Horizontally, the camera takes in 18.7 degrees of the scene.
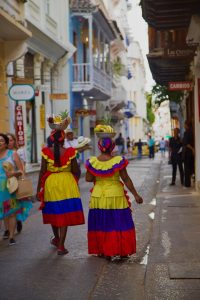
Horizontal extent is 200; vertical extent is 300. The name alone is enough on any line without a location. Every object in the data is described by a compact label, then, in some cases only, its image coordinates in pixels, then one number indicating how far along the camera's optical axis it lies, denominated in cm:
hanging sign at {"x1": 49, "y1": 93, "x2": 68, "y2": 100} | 2299
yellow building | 1654
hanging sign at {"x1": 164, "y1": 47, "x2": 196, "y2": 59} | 1351
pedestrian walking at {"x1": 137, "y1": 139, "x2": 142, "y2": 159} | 4647
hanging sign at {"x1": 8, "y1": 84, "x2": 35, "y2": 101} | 1697
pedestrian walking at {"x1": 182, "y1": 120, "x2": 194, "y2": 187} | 1566
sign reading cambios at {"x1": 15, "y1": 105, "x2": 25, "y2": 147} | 1839
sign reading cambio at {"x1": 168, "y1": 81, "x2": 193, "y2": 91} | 1648
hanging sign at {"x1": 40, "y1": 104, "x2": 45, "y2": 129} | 2381
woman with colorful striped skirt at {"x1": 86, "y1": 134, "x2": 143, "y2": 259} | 728
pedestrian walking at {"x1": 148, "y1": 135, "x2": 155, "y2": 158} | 4459
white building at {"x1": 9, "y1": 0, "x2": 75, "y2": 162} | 2188
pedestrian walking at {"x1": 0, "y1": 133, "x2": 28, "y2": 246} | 870
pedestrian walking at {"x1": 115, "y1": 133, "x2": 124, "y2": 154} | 4349
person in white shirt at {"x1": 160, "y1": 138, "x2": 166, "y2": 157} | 4828
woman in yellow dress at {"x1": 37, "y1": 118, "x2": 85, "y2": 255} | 771
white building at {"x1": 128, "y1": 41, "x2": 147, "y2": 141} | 7694
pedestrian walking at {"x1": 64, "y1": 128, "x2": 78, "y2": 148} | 1511
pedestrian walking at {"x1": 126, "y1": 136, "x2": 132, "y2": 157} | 5345
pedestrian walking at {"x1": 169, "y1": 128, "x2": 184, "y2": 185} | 1694
